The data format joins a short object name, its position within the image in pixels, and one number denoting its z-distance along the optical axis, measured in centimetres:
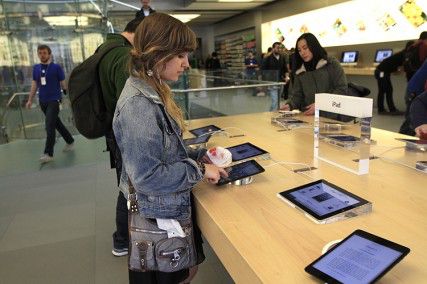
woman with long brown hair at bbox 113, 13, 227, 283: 113
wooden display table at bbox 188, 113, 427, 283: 91
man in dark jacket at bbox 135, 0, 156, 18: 396
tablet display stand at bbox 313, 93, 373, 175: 155
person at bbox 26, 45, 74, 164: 461
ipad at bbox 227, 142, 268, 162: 174
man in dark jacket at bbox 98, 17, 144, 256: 188
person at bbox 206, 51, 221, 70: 1426
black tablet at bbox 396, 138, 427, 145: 180
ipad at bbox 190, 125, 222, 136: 239
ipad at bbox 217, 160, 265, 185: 145
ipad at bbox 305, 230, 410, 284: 80
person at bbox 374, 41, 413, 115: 665
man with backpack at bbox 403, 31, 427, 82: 566
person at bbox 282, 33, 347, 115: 290
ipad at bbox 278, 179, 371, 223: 113
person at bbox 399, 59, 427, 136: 266
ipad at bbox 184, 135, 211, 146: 217
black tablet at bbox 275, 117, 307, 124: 254
